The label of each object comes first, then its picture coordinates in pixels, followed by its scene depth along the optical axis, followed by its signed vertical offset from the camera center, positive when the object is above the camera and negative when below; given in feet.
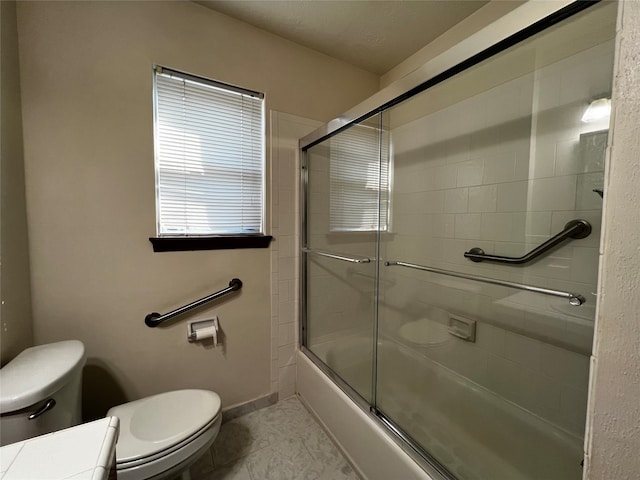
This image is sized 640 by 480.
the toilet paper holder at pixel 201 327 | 4.85 -1.99
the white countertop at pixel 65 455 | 1.38 -1.33
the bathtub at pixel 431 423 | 3.66 -3.26
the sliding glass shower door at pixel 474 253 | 3.66 -0.55
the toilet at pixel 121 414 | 2.71 -2.72
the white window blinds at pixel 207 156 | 4.52 +1.19
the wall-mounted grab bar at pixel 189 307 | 4.51 -1.52
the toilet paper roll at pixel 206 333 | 4.82 -2.06
